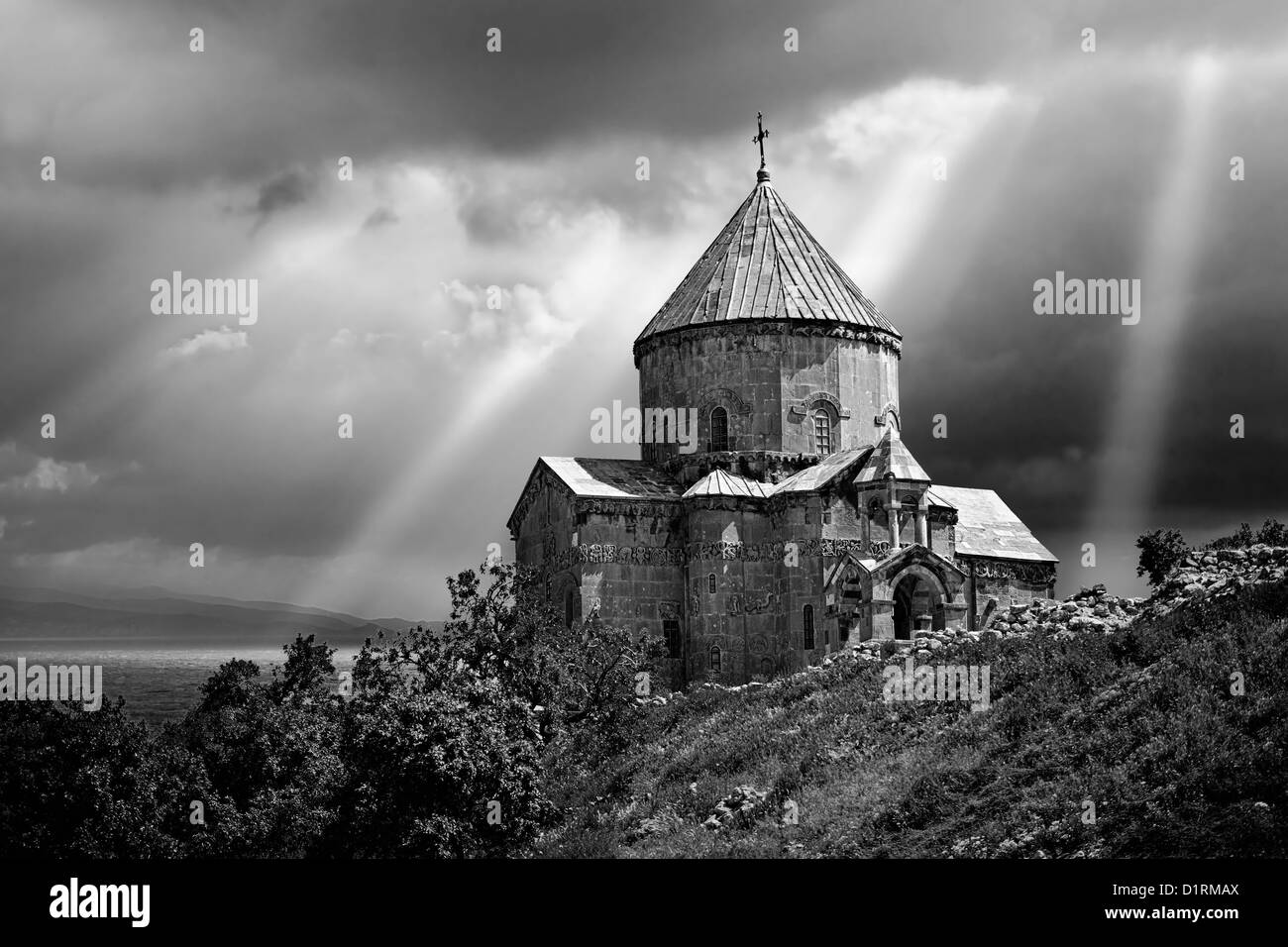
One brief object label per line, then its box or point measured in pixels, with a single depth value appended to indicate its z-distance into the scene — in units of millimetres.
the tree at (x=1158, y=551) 59406
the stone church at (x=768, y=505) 47531
